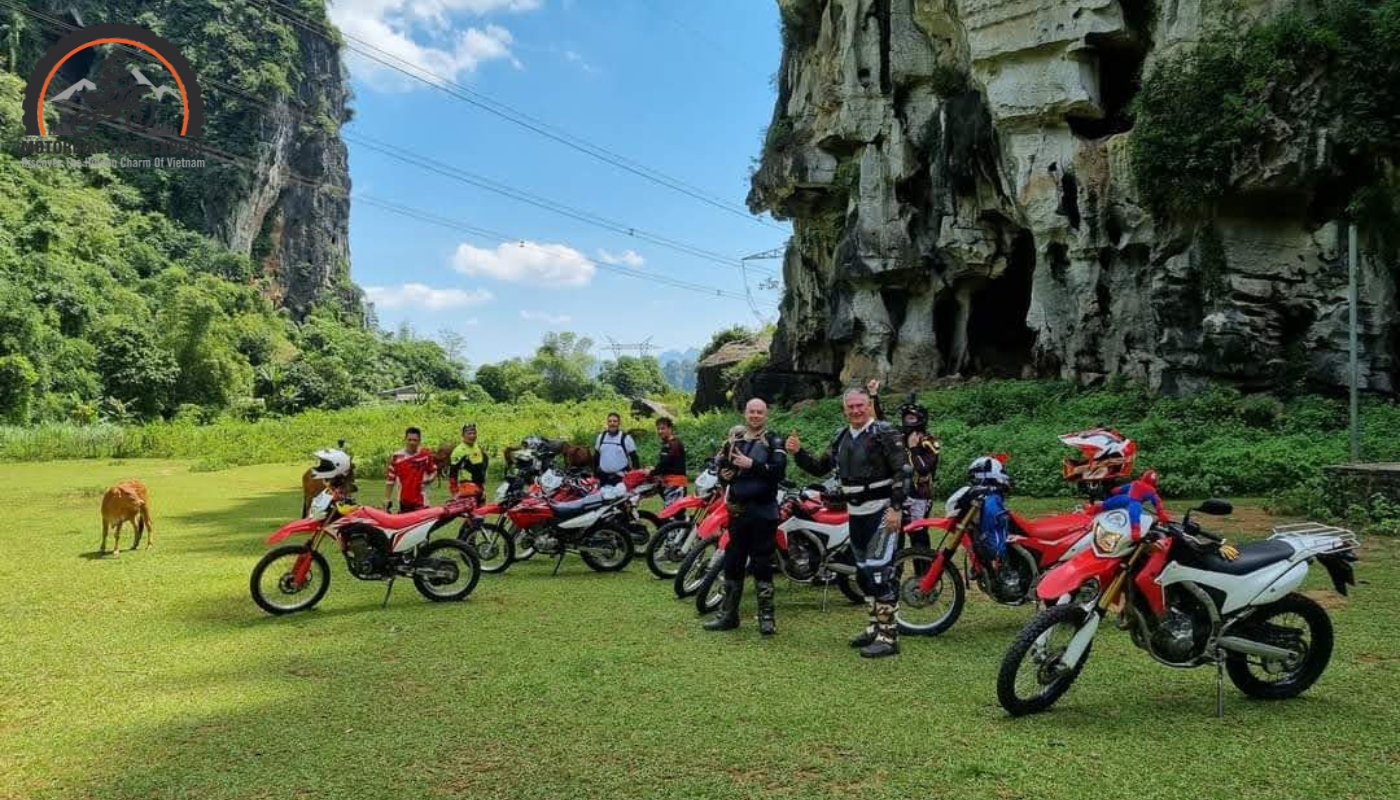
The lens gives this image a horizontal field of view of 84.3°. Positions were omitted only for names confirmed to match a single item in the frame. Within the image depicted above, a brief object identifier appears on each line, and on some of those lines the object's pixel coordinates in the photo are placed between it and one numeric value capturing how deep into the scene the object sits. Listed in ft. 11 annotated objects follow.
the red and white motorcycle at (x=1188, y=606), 11.42
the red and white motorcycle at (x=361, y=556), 19.12
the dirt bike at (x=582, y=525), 23.72
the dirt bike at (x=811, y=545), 18.99
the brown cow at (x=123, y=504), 26.55
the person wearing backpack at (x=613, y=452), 27.48
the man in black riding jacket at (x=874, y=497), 14.98
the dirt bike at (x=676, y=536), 22.84
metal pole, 24.91
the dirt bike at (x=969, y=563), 16.33
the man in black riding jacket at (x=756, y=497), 16.48
